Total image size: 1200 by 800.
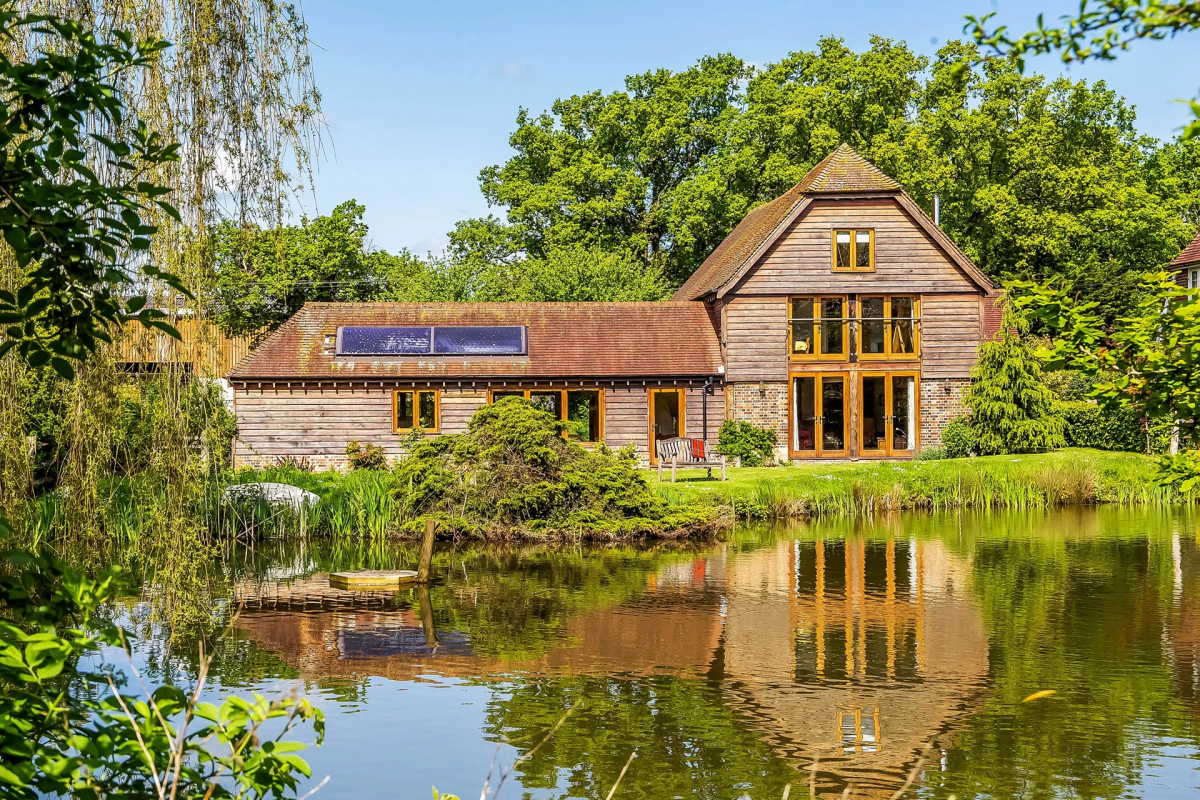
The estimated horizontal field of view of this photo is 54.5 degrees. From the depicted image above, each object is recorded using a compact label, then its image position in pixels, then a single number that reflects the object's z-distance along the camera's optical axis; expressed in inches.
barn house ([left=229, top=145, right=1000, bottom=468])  1090.7
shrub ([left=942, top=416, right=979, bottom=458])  1084.5
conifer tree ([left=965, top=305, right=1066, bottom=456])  1036.5
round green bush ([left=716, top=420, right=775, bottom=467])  1072.2
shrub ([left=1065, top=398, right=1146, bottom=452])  1104.2
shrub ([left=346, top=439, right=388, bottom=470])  1030.5
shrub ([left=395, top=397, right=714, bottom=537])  758.5
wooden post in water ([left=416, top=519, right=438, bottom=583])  614.5
